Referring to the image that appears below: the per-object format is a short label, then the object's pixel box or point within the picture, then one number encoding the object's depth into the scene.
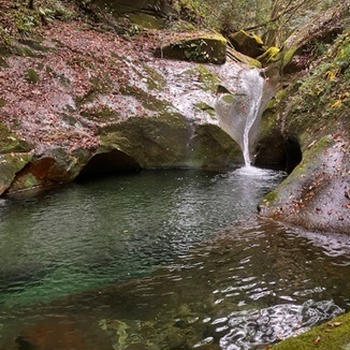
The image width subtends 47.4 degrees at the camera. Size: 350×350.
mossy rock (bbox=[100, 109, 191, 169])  13.55
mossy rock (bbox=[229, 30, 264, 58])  24.00
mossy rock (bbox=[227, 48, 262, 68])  19.38
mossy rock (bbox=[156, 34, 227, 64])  16.67
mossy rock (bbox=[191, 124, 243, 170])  14.21
